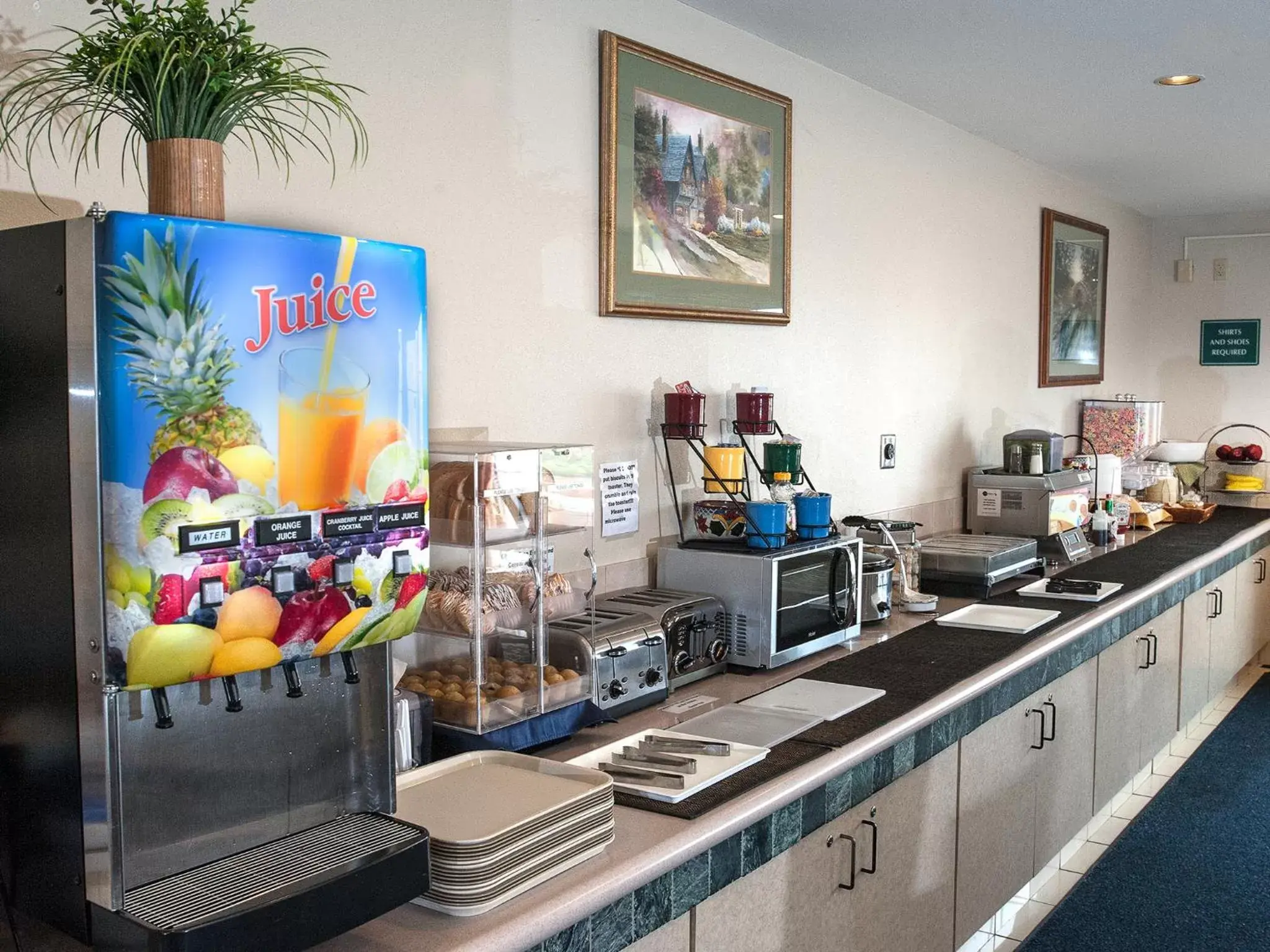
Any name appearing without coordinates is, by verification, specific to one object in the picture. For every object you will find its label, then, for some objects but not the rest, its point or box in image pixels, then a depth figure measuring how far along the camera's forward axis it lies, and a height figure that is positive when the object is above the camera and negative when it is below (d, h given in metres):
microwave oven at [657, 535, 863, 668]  2.55 -0.39
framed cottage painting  2.63 +0.54
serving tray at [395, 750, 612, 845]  1.43 -0.50
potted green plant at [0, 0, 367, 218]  1.20 +0.35
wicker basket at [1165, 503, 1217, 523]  5.22 -0.44
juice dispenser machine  1.08 -0.15
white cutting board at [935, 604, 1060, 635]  2.98 -0.54
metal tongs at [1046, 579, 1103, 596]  3.42 -0.51
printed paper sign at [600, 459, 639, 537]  2.67 -0.19
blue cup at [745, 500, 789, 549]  2.64 -0.24
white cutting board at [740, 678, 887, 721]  2.22 -0.56
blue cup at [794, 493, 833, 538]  2.80 -0.24
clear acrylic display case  1.84 -0.26
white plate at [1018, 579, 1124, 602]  3.35 -0.52
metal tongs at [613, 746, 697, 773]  1.85 -0.55
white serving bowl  5.84 -0.19
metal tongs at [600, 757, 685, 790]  1.78 -0.56
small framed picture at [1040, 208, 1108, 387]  5.00 +0.51
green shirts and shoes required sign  6.09 +0.37
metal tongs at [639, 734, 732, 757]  1.94 -0.55
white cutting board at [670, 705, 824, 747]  2.05 -0.56
